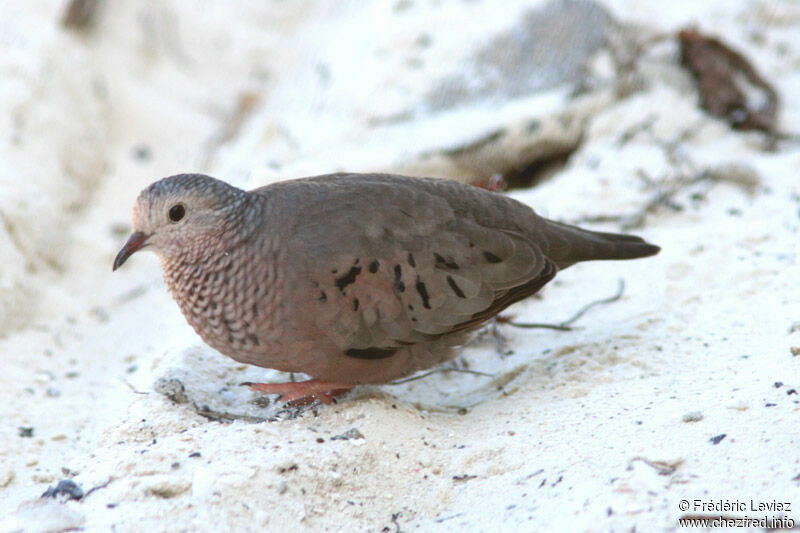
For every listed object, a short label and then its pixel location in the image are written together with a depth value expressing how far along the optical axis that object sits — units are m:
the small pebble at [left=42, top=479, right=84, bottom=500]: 4.99
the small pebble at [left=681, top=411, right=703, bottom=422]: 5.38
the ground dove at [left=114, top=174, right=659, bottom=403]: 6.04
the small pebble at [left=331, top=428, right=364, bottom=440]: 5.78
